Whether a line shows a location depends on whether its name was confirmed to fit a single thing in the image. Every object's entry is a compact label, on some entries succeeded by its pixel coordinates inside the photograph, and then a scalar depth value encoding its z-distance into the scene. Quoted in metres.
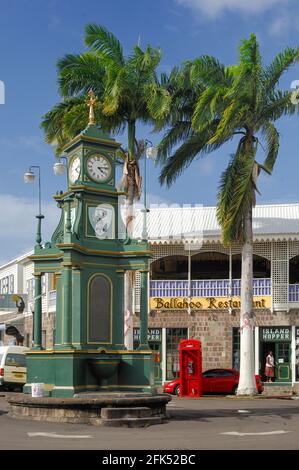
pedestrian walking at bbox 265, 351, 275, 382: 36.53
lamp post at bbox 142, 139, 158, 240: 29.42
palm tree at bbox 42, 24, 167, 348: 31.31
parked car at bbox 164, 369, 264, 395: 32.31
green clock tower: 19.05
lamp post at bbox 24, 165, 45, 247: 20.67
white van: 31.44
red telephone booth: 30.47
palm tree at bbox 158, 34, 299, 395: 30.06
